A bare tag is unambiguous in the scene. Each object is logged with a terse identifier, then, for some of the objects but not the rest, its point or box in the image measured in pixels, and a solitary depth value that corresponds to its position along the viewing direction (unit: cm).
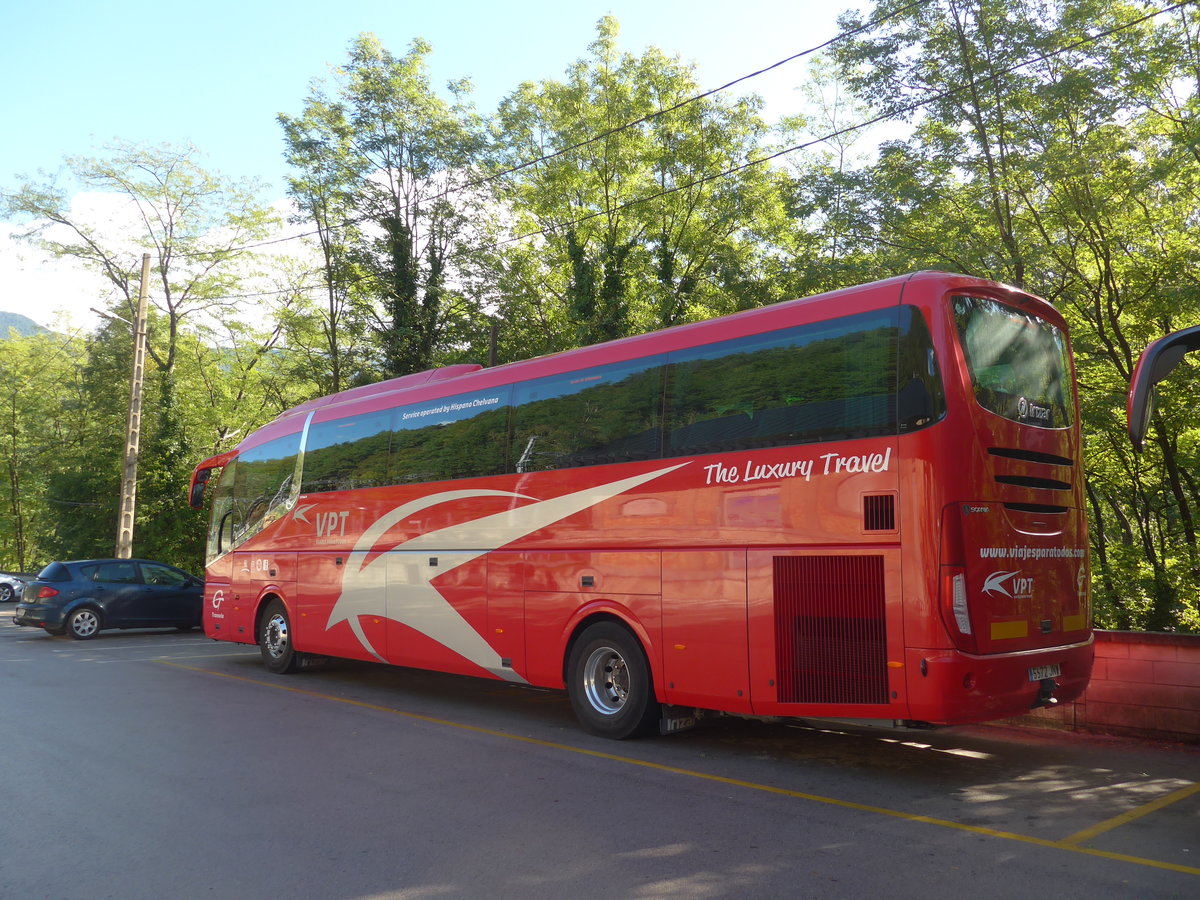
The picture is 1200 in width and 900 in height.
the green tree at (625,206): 2756
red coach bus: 655
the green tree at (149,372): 3209
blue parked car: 1880
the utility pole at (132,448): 2394
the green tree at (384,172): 3047
